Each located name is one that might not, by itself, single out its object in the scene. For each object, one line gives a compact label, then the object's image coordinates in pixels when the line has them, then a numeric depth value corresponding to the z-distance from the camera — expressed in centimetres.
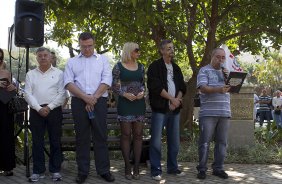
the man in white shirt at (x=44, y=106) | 617
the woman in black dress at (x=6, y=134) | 642
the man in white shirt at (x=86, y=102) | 603
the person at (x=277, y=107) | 1651
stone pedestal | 955
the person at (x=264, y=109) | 1909
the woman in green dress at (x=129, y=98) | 620
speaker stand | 647
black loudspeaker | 688
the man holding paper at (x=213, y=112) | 637
